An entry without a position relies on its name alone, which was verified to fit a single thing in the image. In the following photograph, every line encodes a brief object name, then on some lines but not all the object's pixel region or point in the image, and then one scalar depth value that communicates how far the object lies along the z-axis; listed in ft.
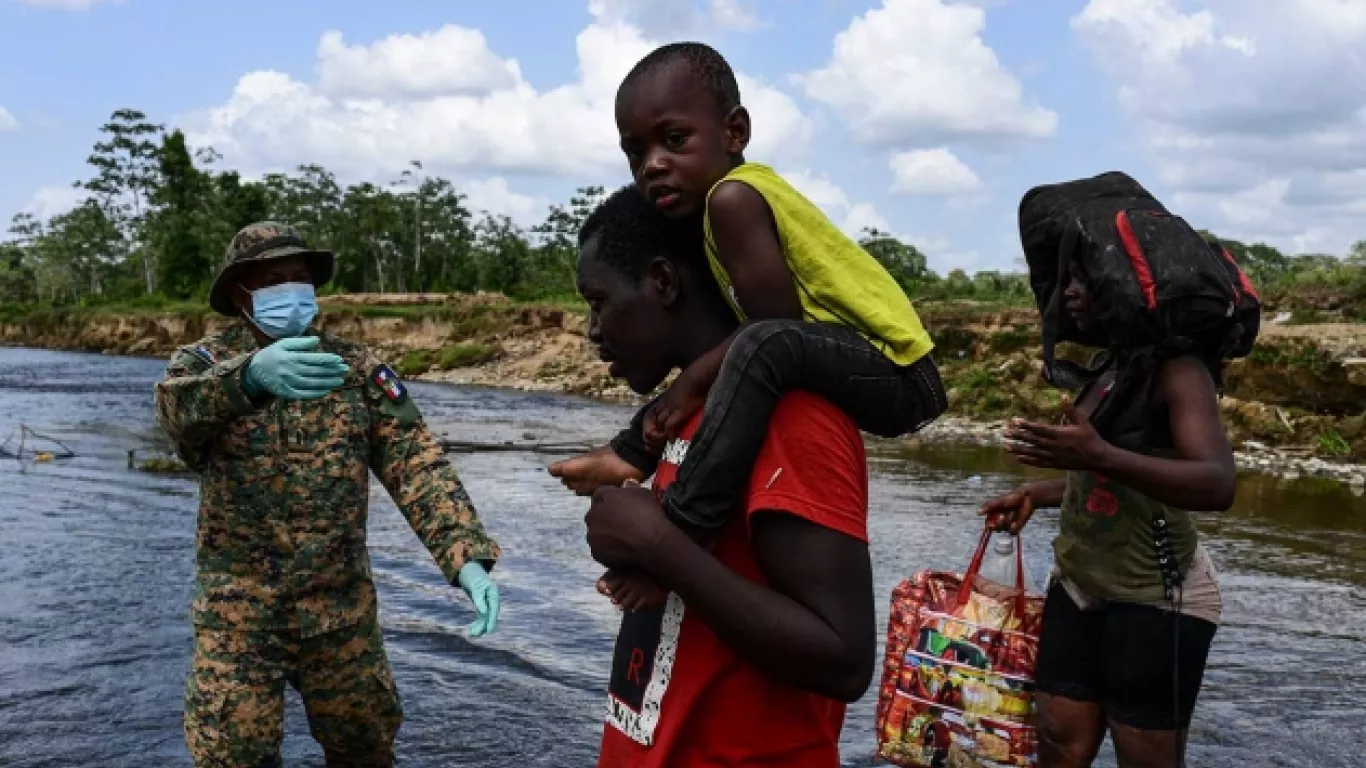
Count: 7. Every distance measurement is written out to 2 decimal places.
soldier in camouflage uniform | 11.46
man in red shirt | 5.24
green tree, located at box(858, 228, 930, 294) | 121.60
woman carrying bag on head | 9.53
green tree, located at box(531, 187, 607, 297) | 170.18
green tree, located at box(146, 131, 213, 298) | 206.28
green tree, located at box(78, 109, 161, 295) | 222.07
